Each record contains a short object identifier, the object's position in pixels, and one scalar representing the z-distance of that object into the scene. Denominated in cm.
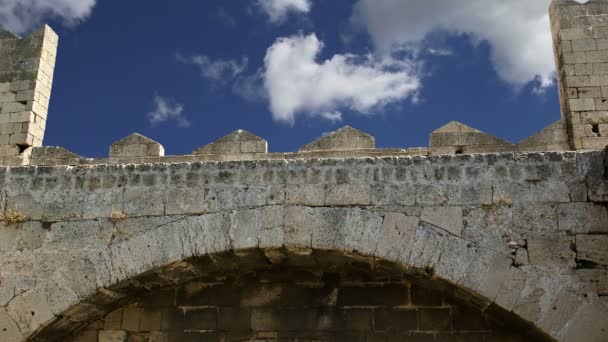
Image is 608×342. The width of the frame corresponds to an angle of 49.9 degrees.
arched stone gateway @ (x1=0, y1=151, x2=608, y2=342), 533
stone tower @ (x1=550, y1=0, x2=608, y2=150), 969
